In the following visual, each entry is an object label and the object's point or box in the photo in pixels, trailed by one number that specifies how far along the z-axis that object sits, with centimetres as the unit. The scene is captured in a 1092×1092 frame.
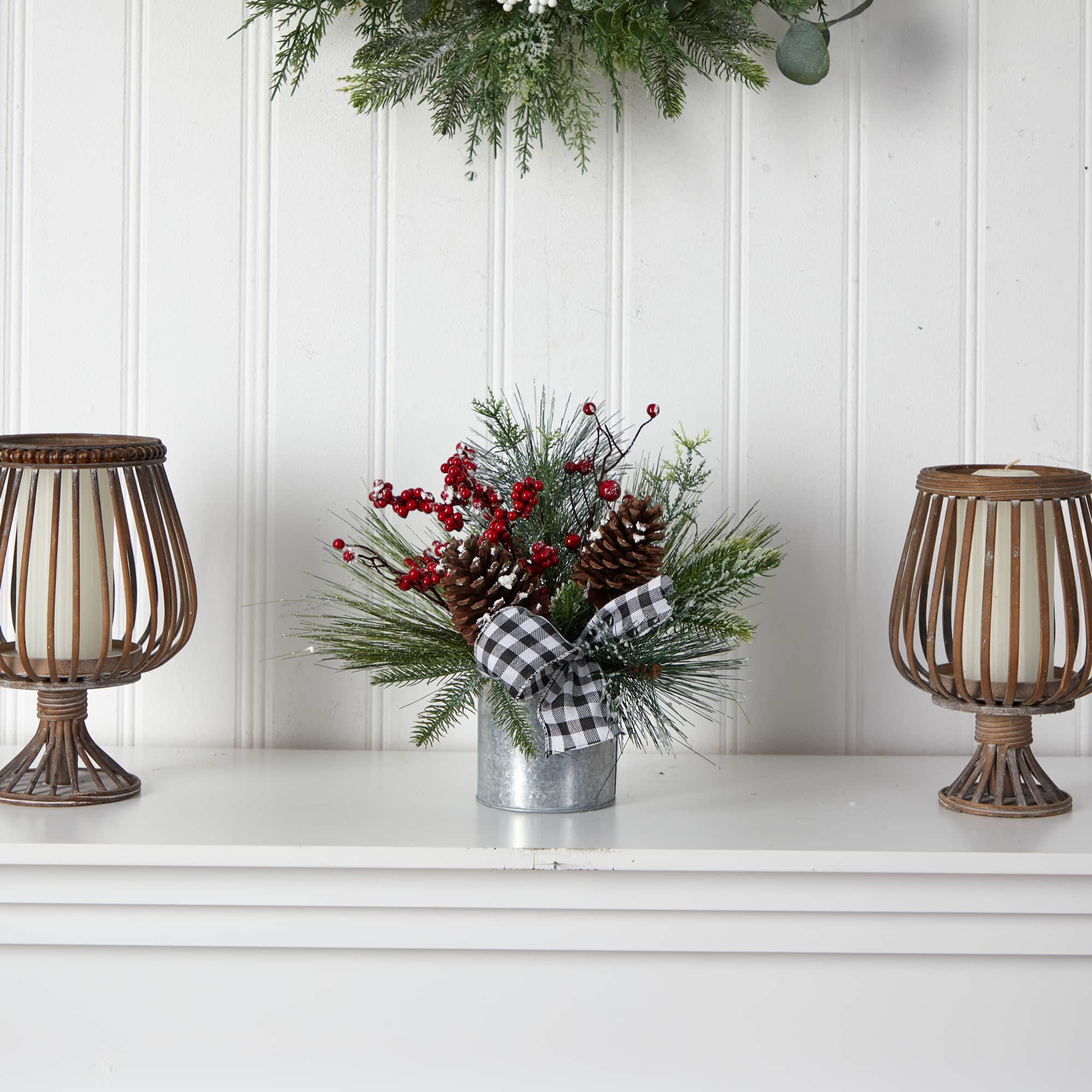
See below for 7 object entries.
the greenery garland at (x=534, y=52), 248
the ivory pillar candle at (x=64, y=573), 240
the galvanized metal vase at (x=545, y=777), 239
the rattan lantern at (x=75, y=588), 239
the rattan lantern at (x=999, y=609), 237
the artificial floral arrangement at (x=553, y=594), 233
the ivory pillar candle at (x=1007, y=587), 238
